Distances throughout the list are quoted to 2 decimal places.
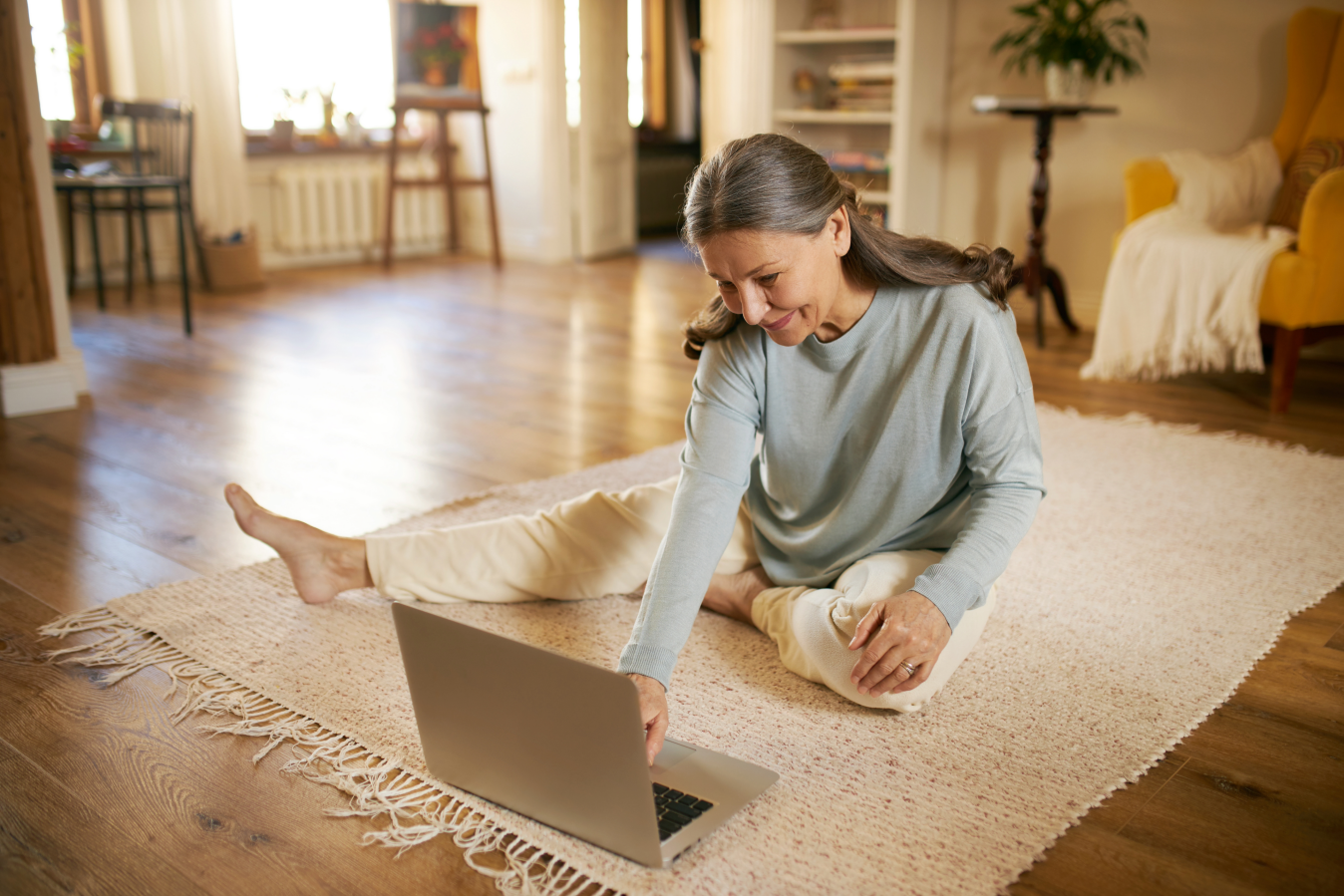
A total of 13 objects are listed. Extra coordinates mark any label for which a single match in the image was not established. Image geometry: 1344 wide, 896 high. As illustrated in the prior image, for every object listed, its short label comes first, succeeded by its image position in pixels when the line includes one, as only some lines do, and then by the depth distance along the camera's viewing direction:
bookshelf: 4.22
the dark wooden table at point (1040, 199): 3.64
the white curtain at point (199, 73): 4.80
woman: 1.10
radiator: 5.50
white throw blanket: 2.88
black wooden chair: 3.60
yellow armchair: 2.73
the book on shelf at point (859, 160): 4.61
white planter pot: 3.66
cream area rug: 1.08
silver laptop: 0.95
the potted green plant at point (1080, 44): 3.59
